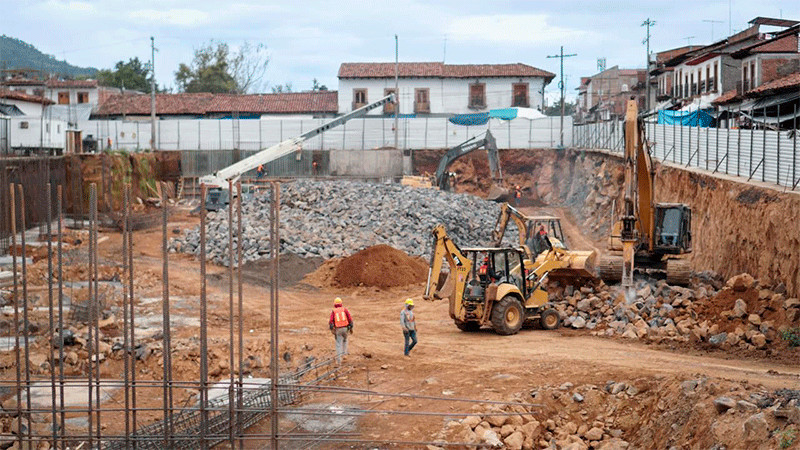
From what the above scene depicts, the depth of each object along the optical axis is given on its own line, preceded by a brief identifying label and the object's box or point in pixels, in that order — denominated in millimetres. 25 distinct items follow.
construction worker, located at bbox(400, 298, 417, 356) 18828
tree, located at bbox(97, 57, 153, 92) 95688
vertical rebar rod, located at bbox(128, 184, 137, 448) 13038
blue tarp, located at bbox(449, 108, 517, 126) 59469
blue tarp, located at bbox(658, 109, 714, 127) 40000
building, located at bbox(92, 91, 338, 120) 67812
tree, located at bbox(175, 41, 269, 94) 91938
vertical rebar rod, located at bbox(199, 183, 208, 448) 12345
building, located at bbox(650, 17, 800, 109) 40844
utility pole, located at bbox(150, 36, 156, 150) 57344
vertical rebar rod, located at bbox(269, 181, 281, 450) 12367
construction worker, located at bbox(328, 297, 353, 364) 17984
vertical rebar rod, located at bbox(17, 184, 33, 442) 12930
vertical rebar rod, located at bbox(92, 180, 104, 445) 12555
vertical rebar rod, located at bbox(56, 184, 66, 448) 12547
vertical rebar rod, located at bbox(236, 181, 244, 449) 12537
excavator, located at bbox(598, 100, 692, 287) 22469
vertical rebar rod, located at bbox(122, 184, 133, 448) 12547
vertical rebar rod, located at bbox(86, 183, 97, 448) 12297
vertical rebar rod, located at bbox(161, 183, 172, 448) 12547
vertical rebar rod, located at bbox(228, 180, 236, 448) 12367
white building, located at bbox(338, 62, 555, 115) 67625
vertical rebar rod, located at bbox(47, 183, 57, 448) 12461
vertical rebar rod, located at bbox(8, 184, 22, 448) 13064
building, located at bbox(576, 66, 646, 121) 71438
